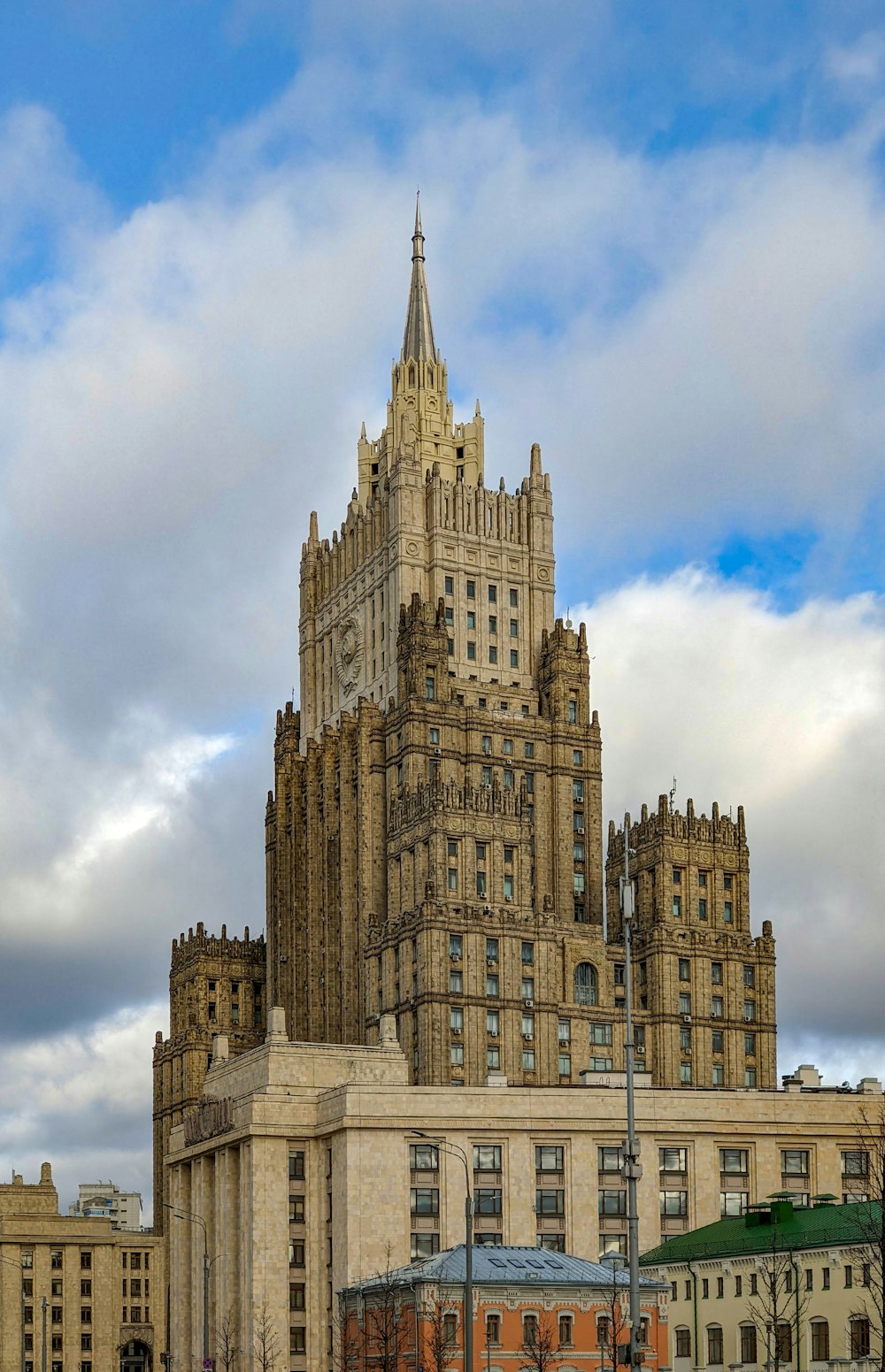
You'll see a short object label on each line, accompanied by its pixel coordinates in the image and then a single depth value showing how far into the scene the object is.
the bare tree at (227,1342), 164.75
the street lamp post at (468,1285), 95.56
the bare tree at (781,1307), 122.50
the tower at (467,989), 193.12
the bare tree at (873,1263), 112.69
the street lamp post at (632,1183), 82.31
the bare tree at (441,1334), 124.25
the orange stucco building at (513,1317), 126.44
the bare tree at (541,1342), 124.50
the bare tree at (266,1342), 160.25
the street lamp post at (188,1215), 182.25
